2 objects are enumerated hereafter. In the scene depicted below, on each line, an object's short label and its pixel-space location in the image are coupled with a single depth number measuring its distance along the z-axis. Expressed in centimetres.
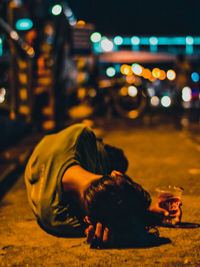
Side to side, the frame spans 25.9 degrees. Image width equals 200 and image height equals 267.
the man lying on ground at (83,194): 338
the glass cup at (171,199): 392
